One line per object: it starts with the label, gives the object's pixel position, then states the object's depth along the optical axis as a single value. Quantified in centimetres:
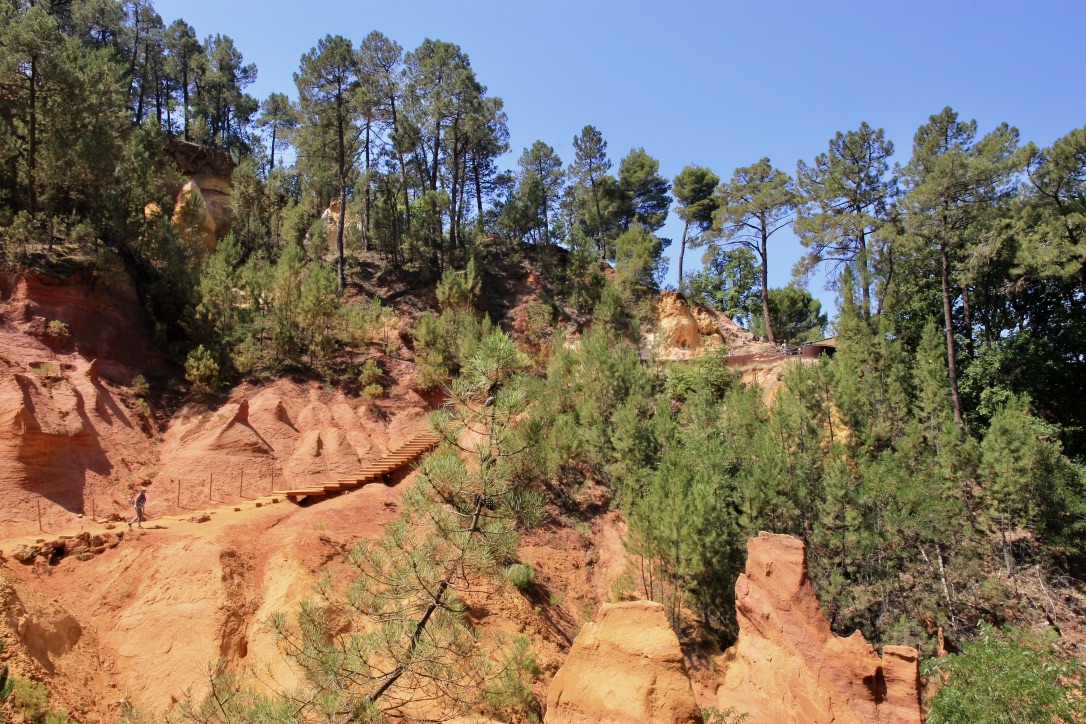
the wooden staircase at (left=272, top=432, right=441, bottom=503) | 2016
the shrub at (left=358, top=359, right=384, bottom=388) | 2736
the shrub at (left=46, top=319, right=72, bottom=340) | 2247
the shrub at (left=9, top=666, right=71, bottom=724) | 1105
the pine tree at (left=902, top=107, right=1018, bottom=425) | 2467
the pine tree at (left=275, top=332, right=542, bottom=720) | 951
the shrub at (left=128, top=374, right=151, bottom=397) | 2327
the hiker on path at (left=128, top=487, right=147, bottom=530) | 1711
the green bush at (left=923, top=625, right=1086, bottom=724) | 1177
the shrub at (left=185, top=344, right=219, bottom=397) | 2409
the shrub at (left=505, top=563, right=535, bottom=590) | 1772
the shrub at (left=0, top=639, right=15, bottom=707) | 979
